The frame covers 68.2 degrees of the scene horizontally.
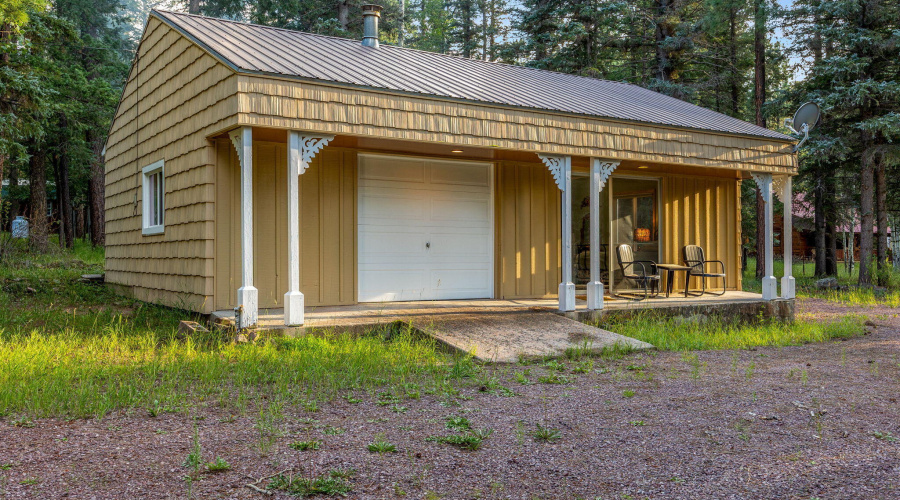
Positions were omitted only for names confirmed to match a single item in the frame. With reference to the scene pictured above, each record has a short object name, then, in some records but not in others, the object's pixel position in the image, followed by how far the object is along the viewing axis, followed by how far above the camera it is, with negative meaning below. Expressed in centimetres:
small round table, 951 -32
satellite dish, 980 +197
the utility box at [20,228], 1666 +74
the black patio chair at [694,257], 1045 -11
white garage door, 861 +32
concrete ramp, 629 -85
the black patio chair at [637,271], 947 -30
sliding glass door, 1028 +51
